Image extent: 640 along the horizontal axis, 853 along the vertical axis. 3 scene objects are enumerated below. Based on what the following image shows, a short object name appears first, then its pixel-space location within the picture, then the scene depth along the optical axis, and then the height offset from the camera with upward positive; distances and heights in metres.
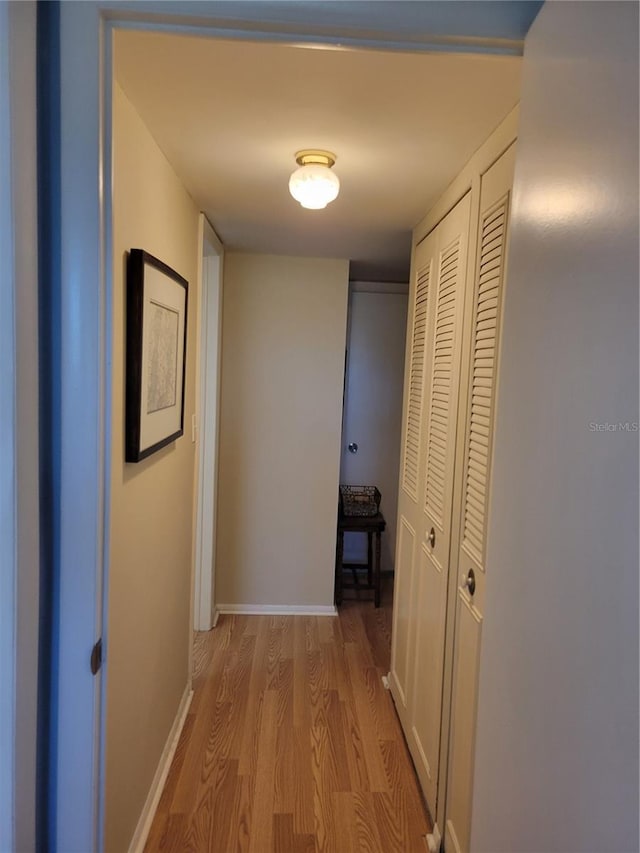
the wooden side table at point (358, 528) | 3.66 -0.96
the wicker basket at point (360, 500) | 3.82 -0.85
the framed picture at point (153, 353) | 1.47 +0.05
